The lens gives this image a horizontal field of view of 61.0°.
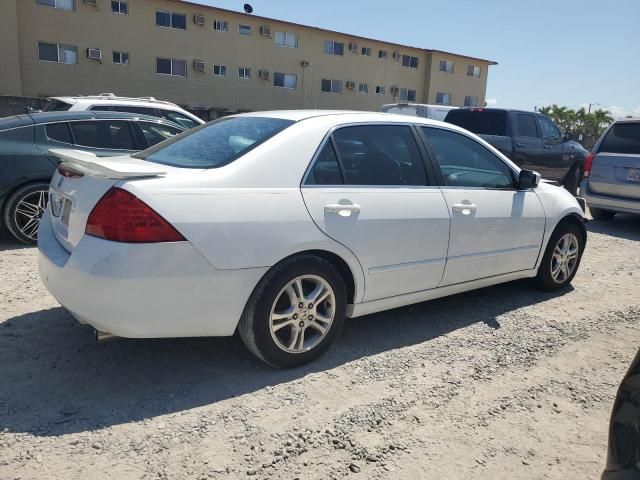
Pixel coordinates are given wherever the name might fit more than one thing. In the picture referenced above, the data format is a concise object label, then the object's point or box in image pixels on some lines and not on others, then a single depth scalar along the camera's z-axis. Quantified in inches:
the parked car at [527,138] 420.8
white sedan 109.7
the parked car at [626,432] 63.5
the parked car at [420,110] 625.6
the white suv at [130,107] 370.3
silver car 336.8
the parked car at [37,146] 225.8
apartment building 976.9
